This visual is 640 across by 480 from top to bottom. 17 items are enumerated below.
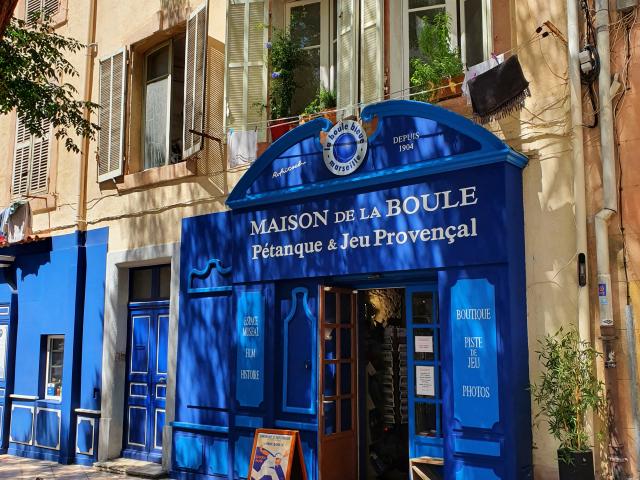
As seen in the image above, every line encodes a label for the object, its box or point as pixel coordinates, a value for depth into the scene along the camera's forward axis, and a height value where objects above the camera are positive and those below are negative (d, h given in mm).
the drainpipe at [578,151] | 6051 +1751
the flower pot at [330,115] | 8250 +2765
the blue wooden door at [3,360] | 11898 -87
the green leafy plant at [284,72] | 8875 +3499
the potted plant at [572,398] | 5672 -375
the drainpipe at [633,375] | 5762 -189
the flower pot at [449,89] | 7285 +2697
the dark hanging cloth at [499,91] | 6559 +2419
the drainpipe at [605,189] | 5971 +1370
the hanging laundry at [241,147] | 8906 +2588
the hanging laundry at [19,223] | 11891 +2206
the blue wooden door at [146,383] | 10000 -407
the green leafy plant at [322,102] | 8438 +2970
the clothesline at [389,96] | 6781 +2844
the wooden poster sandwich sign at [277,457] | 7188 -1052
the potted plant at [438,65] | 7320 +2961
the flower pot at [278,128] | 8781 +2771
